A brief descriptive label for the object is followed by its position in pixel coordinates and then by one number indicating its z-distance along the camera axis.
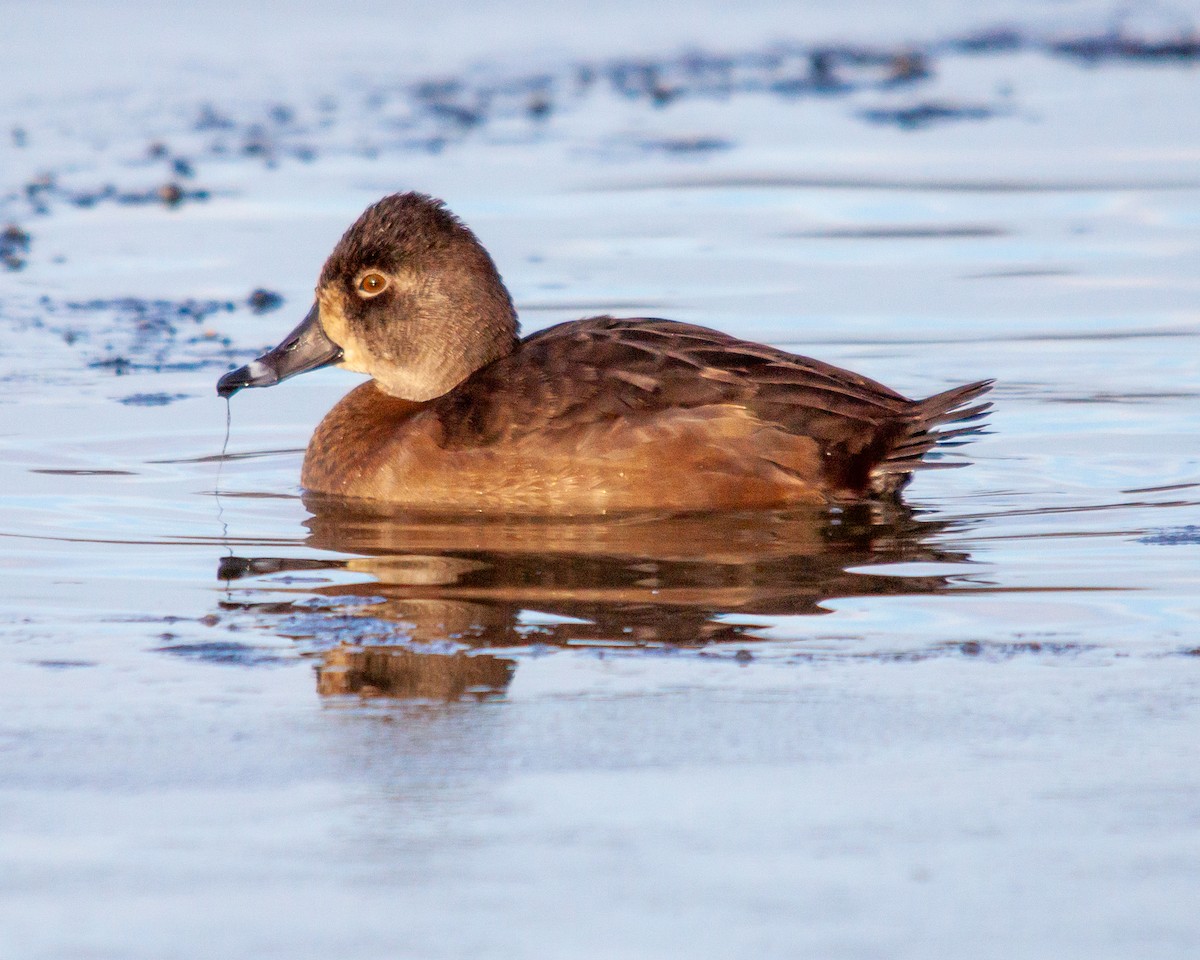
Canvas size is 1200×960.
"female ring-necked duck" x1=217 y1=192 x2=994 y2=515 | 13.27
